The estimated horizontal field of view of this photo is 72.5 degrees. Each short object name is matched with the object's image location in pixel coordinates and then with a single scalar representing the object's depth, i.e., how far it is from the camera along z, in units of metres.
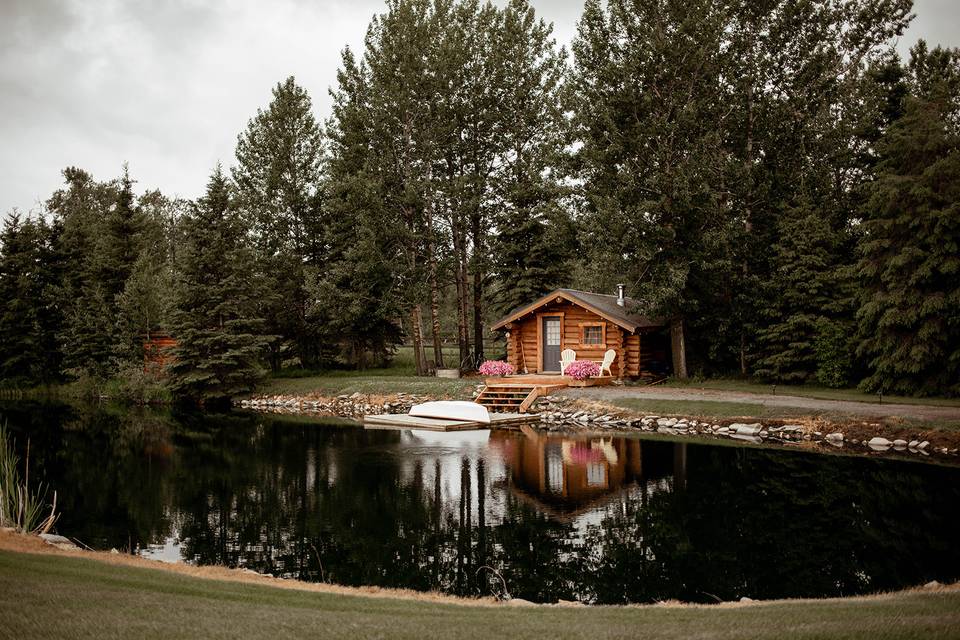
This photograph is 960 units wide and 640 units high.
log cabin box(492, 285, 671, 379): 27.12
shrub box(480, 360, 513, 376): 25.88
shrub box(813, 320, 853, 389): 22.70
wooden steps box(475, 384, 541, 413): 23.94
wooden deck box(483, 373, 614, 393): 25.16
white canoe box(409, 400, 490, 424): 21.58
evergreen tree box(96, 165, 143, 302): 37.44
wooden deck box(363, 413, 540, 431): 21.08
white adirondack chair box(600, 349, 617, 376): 26.39
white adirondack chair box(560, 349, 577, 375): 27.38
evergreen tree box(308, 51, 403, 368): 30.81
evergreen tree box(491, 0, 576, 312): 30.81
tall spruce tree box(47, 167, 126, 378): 34.66
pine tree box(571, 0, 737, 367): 24.58
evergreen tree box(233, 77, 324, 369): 35.12
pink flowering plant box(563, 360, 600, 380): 25.41
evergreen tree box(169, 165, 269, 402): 29.02
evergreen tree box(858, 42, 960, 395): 19.16
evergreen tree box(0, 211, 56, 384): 36.69
